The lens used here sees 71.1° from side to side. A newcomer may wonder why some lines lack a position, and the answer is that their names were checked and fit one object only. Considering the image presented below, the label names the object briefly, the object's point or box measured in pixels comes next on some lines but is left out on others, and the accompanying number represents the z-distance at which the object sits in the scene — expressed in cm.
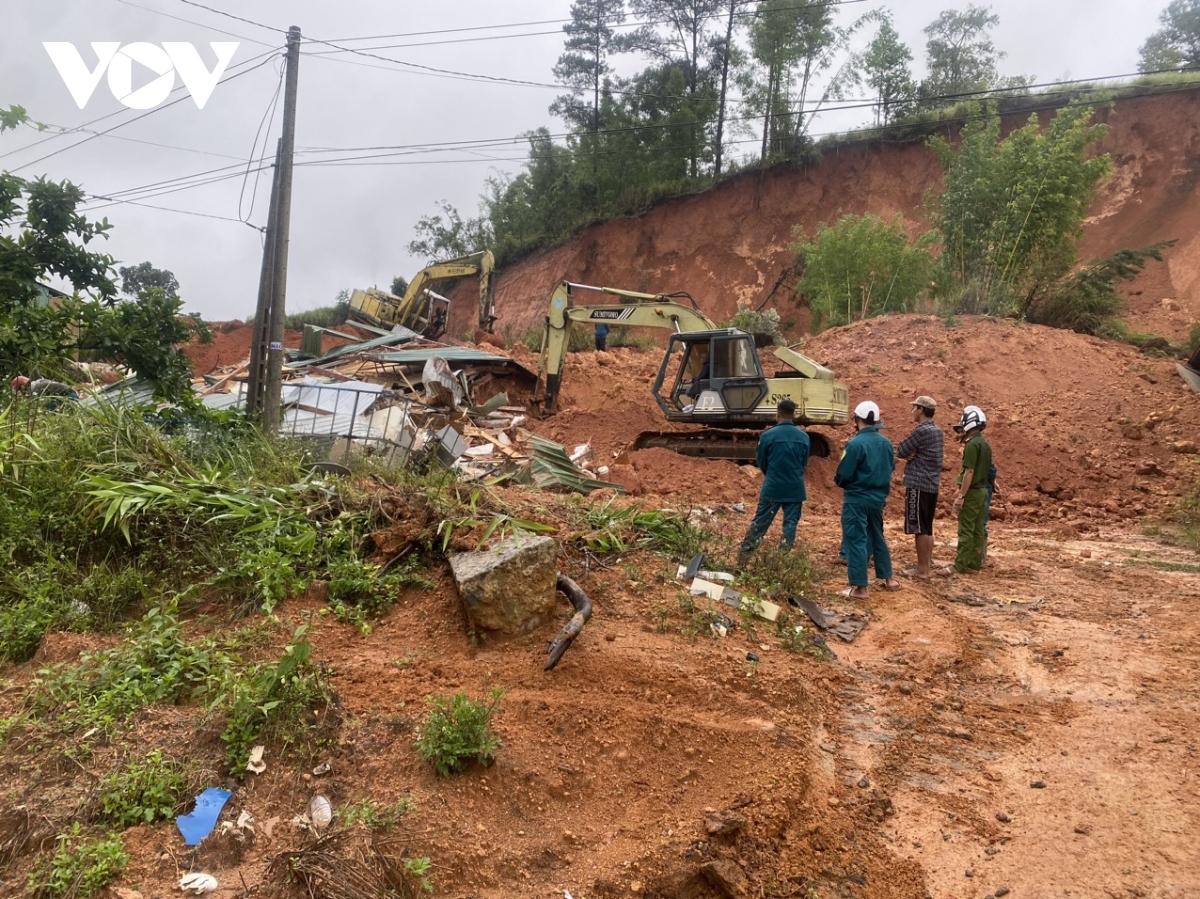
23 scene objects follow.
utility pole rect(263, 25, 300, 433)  970
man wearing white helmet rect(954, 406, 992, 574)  738
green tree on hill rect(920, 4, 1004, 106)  3366
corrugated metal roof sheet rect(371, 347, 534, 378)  1633
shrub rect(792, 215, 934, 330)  2272
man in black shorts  731
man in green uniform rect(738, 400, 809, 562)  727
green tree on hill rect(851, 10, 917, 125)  3056
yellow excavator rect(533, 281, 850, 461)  1252
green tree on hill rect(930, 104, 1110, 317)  1936
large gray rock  458
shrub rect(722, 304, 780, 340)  2414
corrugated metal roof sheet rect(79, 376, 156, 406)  639
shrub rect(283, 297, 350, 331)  3520
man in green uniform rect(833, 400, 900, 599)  673
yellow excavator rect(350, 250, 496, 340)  2105
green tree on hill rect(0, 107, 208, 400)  838
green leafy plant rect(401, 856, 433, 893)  291
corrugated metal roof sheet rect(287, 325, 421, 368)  1726
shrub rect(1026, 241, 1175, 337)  1977
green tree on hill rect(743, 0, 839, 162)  3009
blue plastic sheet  308
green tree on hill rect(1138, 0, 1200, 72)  3491
